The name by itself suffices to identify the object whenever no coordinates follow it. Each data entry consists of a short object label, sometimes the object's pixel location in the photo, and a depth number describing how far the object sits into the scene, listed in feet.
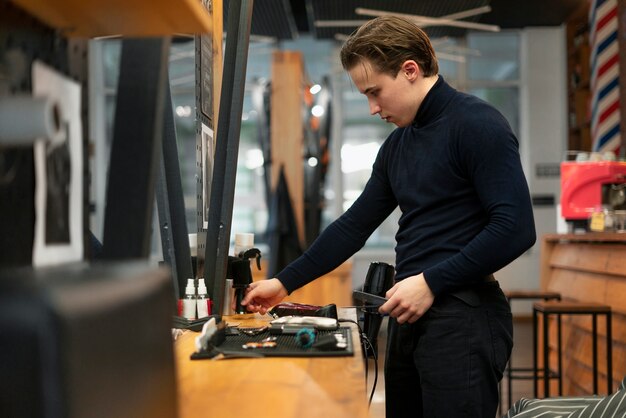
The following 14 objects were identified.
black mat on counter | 4.57
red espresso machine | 17.26
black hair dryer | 6.74
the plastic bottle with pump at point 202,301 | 6.46
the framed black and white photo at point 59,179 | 2.97
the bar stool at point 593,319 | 12.47
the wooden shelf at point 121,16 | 2.79
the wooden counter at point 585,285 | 13.04
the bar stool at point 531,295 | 15.24
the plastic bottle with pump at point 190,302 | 6.43
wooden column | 21.24
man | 5.76
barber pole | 26.40
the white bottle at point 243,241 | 8.07
